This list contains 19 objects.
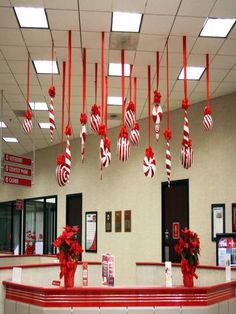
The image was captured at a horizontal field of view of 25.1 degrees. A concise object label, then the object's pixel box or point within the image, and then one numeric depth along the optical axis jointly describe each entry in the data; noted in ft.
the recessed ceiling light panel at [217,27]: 23.94
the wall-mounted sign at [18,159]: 37.72
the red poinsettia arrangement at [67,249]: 20.76
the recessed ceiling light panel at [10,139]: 52.75
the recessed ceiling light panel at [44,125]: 45.32
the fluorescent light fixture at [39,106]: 39.17
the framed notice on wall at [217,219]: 34.41
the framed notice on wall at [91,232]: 47.98
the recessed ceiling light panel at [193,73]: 30.59
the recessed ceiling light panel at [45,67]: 29.78
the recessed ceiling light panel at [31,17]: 23.17
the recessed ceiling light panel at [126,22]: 23.58
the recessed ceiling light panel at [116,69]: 30.07
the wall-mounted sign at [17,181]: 38.01
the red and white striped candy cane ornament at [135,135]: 28.80
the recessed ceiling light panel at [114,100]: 37.32
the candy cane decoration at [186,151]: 26.94
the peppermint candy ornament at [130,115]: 27.09
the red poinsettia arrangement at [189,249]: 21.47
